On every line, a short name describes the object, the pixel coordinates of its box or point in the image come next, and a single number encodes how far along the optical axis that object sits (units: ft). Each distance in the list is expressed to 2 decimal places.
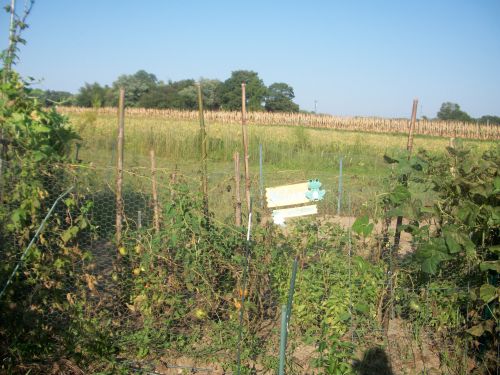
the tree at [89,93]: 138.72
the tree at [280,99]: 166.50
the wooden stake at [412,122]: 11.75
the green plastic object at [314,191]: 14.90
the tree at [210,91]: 156.71
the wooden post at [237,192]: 13.78
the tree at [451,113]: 176.64
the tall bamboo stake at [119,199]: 12.32
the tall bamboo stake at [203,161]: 12.53
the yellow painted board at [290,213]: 14.43
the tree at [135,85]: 164.06
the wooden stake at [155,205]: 12.66
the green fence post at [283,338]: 6.93
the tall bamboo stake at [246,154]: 14.44
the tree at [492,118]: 182.99
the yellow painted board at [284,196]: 15.08
